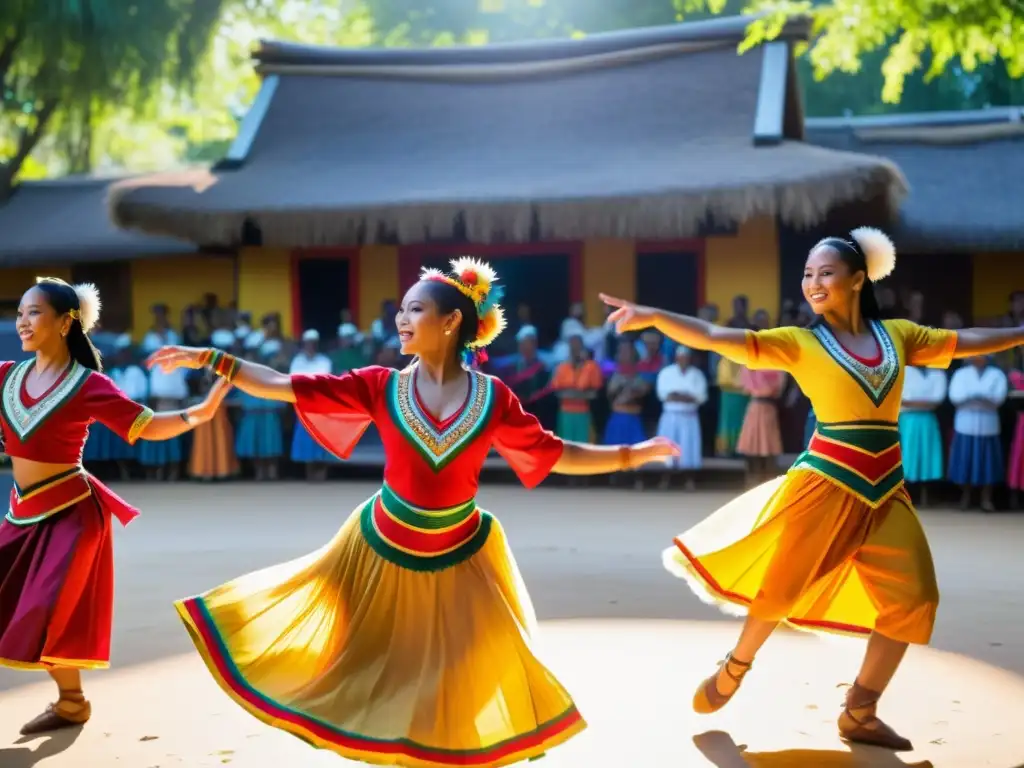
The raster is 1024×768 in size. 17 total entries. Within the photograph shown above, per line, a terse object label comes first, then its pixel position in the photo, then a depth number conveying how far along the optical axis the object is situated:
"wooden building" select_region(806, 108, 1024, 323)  14.01
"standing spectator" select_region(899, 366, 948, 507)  10.49
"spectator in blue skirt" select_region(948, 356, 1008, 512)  10.34
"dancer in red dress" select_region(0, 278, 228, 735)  4.30
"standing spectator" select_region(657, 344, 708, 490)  11.59
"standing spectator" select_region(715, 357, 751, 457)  11.89
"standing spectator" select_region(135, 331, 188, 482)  12.56
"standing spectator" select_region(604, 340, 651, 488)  11.79
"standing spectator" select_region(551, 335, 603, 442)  11.95
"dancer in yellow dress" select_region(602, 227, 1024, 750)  4.25
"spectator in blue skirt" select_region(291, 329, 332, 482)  12.33
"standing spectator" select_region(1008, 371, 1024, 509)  10.25
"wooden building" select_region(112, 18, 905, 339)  12.69
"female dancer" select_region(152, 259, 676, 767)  3.59
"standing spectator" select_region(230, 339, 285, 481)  12.46
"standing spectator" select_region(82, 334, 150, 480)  12.75
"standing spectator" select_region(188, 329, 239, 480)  12.45
